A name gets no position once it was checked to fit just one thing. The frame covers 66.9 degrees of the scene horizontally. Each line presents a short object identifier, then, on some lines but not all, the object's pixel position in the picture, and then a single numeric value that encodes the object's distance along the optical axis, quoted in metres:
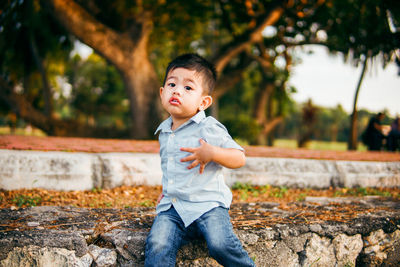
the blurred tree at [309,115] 17.61
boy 1.72
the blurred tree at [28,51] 10.17
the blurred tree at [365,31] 7.95
